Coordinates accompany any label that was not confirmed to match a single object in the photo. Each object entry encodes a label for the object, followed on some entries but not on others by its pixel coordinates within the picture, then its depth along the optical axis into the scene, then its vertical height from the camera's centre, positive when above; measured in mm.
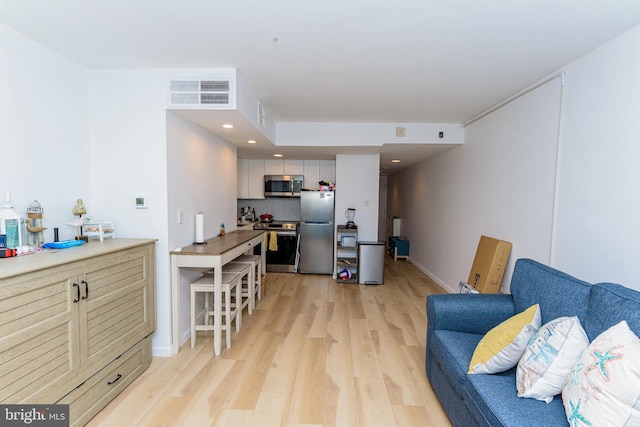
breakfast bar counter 2434 -640
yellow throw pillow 1438 -739
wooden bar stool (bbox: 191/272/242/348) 2537 -1005
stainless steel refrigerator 4945 -532
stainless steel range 5086 -899
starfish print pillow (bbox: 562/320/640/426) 977 -660
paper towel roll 2805 -293
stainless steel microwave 5301 +311
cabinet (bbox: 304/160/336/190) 5422 +586
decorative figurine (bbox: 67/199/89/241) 2127 -129
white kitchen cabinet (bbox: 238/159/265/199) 5484 +433
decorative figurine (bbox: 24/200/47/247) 1821 -189
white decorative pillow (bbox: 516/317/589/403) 1239 -700
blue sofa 1222 -834
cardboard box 2857 -642
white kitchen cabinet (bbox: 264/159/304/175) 5430 +656
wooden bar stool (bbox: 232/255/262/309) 3379 -903
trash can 4562 -996
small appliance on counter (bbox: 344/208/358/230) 4828 -231
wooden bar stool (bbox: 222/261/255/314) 3012 -864
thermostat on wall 2395 -31
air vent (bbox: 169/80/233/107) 2346 +894
